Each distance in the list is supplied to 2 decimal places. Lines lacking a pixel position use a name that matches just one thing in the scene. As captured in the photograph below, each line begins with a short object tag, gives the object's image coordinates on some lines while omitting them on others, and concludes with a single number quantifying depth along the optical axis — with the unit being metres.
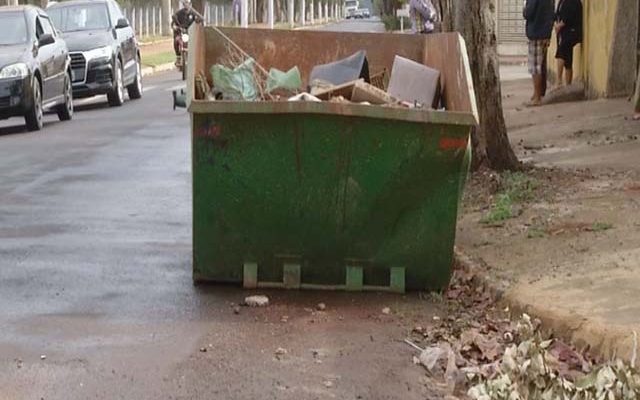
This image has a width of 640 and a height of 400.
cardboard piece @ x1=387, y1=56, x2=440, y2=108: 9.20
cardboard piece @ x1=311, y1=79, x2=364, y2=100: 8.75
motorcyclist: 30.21
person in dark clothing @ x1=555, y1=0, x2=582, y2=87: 20.09
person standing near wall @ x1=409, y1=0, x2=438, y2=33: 18.71
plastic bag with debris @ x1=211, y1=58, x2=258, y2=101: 8.62
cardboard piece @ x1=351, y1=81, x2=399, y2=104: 8.60
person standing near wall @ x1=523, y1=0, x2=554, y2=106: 19.33
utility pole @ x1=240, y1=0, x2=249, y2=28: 40.47
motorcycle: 30.20
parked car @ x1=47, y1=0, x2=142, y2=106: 23.06
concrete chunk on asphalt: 7.87
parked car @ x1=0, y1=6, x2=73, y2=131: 18.50
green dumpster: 7.77
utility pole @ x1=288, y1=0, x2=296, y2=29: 84.46
